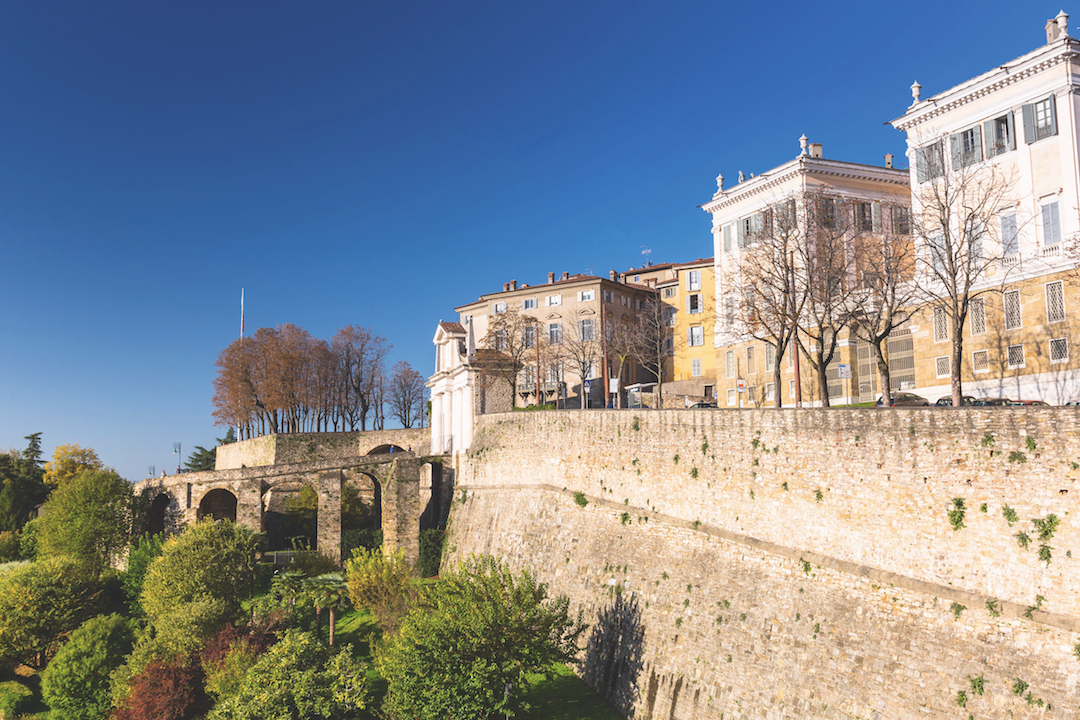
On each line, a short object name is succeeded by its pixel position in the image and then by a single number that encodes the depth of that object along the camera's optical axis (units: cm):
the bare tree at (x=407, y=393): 8469
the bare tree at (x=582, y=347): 6062
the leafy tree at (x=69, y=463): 7125
